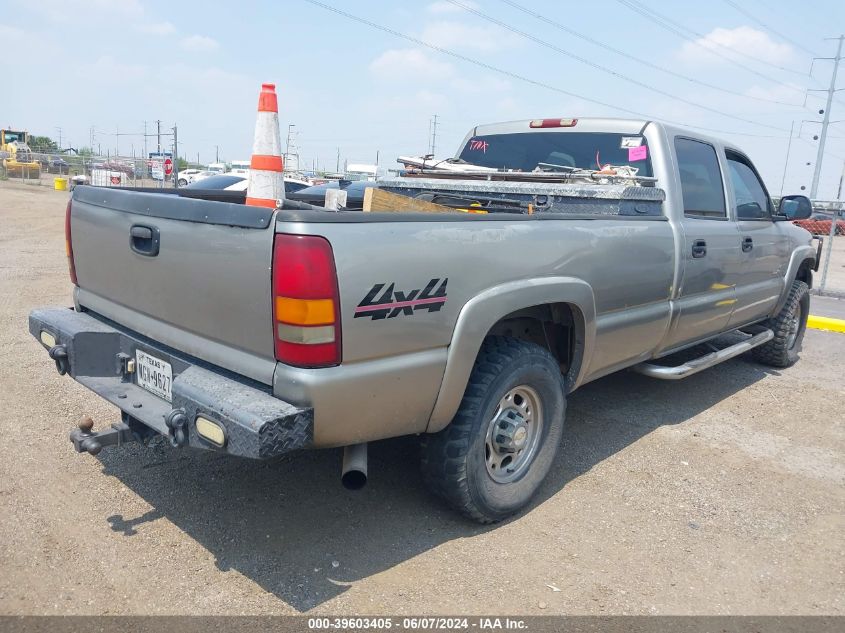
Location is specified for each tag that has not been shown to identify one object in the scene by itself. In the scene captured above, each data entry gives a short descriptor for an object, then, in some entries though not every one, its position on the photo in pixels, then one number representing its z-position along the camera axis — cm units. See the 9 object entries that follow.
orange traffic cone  332
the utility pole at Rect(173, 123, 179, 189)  2253
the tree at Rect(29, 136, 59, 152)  6744
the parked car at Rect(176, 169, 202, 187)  3651
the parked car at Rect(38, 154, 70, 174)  3953
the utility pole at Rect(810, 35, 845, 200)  4922
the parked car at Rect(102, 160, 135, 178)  3438
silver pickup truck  243
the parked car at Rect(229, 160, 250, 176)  4575
